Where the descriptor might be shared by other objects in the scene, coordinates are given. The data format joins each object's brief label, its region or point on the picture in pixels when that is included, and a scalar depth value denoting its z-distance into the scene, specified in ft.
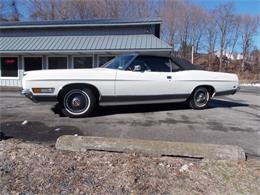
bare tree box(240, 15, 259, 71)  150.82
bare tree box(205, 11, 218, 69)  148.46
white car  18.40
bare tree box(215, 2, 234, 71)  148.46
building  48.88
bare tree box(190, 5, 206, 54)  143.74
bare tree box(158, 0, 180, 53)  132.77
